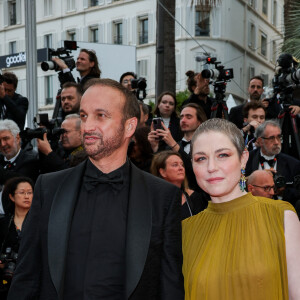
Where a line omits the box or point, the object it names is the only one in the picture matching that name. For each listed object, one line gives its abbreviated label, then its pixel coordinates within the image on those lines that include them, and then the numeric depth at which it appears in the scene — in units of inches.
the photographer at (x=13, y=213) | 197.8
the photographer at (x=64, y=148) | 215.3
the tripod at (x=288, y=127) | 261.5
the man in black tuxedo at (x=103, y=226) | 99.7
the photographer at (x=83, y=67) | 283.0
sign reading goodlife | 349.0
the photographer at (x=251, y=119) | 253.9
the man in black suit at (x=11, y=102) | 266.6
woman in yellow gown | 105.3
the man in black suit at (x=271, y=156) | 231.6
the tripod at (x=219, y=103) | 268.2
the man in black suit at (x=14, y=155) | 234.1
